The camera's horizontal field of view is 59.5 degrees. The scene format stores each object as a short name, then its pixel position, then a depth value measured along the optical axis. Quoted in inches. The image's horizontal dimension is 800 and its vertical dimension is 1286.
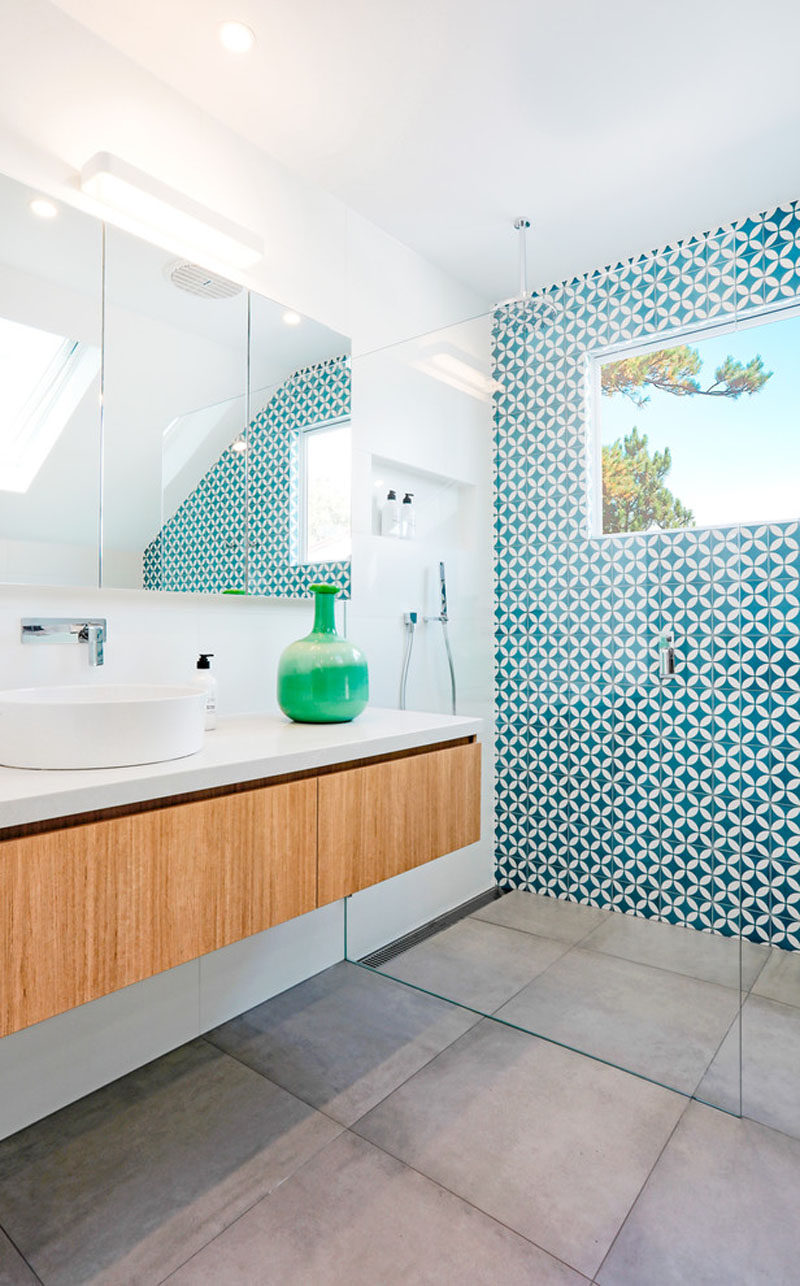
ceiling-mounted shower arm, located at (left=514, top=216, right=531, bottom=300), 104.4
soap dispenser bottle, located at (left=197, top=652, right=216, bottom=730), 72.2
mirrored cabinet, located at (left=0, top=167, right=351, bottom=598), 64.6
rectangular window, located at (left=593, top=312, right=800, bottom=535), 76.3
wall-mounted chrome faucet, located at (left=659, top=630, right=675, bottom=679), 78.7
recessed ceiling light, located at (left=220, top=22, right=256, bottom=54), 69.5
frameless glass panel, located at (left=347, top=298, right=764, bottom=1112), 76.0
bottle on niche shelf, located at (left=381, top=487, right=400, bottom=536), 100.7
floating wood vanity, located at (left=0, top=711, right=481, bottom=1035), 42.1
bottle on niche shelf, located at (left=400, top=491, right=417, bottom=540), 100.8
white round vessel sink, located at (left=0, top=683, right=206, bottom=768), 48.1
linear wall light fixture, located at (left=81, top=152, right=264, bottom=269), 68.1
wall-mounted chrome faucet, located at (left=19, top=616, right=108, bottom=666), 65.2
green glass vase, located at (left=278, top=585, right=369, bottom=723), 76.2
